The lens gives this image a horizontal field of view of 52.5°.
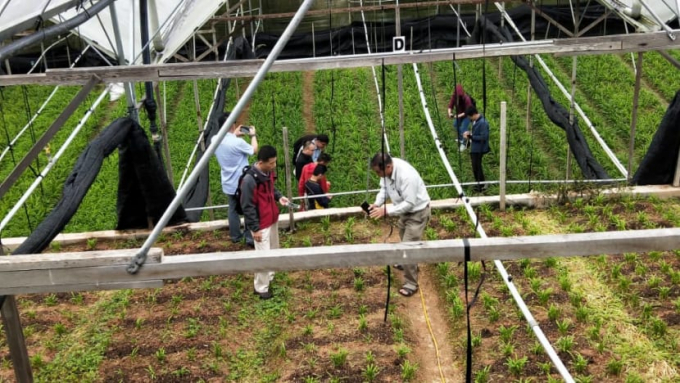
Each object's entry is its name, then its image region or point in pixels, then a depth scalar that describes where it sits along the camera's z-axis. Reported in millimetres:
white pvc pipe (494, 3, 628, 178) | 8938
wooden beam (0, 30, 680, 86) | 6301
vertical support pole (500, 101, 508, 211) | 7752
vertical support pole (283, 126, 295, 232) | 7538
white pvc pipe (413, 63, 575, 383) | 5137
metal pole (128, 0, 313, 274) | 3549
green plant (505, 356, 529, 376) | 5441
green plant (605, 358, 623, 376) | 5359
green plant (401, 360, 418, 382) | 5469
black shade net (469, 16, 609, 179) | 8430
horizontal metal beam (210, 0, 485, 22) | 11195
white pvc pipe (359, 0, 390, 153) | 12623
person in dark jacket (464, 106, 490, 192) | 9094
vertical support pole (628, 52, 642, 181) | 8016
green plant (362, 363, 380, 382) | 5469
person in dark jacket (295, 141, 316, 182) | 8492
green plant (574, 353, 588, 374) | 5406
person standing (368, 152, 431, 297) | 6117
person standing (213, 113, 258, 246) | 7113
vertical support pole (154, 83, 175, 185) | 8220
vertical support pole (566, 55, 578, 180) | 8530
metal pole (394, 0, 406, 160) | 8019
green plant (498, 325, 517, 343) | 5836
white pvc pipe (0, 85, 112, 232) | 6991
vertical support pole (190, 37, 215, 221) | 8586
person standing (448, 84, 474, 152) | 10016
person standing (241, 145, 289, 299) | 6414
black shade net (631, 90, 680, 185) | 7816
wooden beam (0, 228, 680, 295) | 3531
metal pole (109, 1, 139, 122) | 7457
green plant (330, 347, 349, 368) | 5644
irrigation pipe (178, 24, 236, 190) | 8805
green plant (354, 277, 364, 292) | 6750
